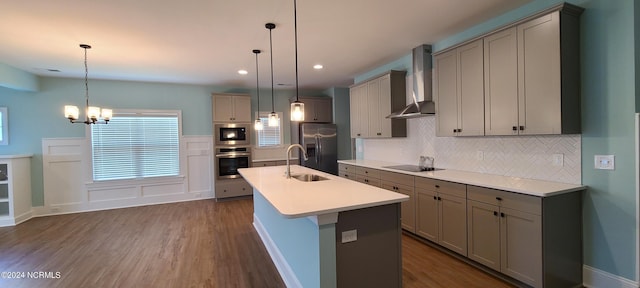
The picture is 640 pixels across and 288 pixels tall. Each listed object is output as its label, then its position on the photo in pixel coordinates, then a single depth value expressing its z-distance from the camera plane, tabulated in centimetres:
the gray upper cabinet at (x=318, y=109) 682
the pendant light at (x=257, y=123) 385
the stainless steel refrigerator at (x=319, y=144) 646
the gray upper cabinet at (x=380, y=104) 432
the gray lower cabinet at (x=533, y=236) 223
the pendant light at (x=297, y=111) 265
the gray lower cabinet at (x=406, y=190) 349
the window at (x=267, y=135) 683
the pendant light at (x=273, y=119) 319
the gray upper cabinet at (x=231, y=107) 608
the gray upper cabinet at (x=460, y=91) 297
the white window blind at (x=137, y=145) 557
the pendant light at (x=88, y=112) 337
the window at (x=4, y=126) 489
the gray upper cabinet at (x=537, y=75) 231
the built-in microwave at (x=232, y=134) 609
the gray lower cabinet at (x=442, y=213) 286
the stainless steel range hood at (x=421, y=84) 373
